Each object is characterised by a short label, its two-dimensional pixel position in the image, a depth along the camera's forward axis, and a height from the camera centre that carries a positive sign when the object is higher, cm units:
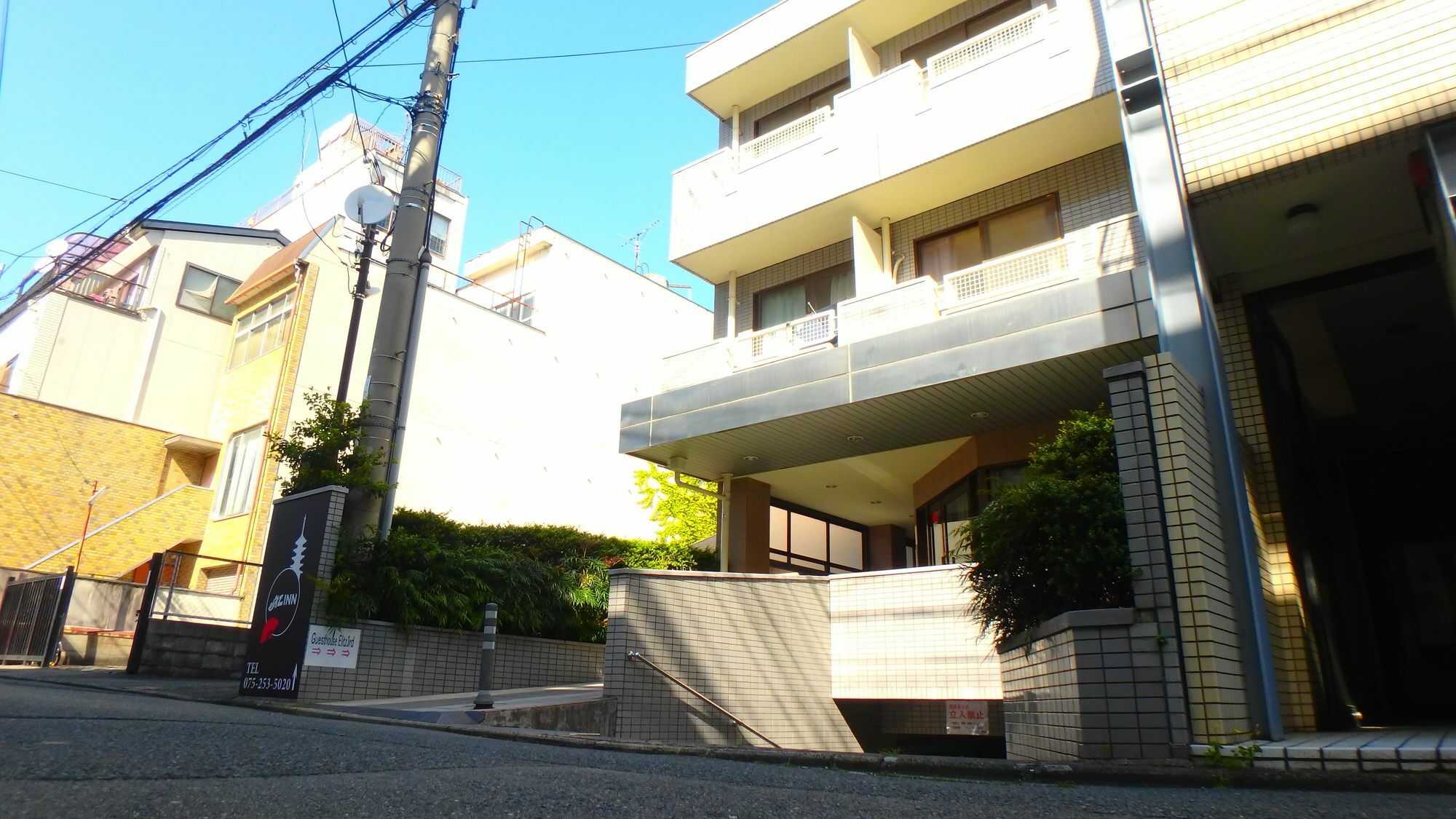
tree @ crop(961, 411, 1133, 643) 544 +100
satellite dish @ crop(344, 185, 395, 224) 1301 +657
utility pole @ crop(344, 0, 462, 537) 1107 +512
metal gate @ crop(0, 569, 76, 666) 1471 +86
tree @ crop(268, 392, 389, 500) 1068 +255
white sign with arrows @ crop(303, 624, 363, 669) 966 +34
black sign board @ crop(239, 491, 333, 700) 963 +86
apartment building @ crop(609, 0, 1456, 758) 567 +357
